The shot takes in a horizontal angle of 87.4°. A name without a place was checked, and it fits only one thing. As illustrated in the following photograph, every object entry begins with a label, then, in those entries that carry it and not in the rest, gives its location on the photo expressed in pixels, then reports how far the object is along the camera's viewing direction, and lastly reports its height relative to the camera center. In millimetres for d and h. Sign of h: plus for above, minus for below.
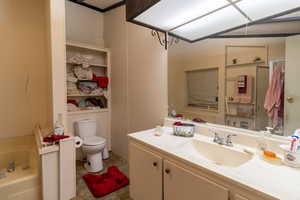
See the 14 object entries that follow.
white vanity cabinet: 862 -585
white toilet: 2248 -714
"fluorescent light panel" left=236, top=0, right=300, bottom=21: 1091 +639
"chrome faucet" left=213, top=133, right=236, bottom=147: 1301 -392
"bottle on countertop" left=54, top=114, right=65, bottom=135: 1701 -359
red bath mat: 1856 -1128
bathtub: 1547 -876
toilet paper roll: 1906 -588
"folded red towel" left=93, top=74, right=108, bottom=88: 2770 +252
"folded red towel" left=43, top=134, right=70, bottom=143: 1614 -458
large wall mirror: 1203 +116
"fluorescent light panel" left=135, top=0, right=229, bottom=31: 1181 +694
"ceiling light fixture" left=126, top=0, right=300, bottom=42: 1150 +670
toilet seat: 2266 -697
